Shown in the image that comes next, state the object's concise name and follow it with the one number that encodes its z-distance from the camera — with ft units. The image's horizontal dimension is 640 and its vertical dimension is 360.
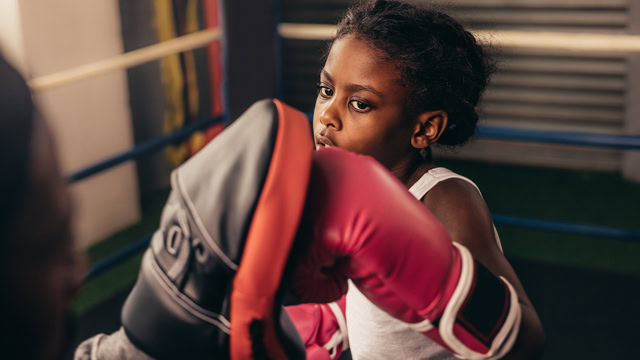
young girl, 3.43
